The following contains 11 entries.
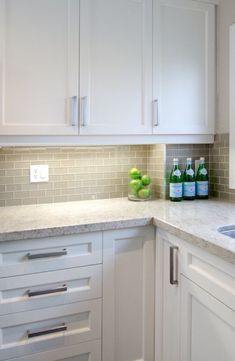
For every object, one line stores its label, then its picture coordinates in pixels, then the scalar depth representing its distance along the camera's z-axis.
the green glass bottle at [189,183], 2.06
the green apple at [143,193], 2.02
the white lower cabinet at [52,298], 1.37
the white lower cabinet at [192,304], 1.12
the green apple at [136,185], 2.02
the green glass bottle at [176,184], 2.00
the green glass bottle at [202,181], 2.09
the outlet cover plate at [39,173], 1.93
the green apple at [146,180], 2.03
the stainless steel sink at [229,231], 1.39
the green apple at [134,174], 2.06
